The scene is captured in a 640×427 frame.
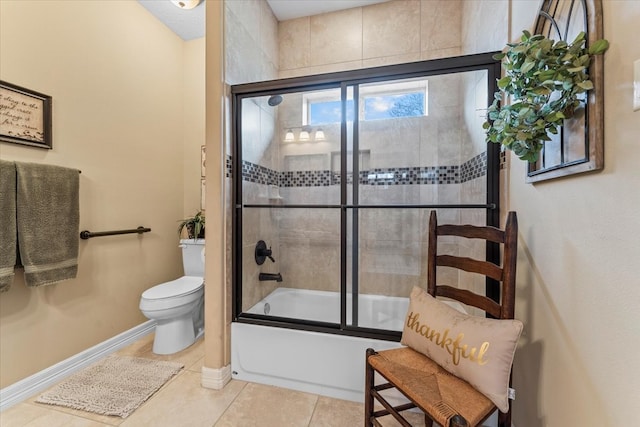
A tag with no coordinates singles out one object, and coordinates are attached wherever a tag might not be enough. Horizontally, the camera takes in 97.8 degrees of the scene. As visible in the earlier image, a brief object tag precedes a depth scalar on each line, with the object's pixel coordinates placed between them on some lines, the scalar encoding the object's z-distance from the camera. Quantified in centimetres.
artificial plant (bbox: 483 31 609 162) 81
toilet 202
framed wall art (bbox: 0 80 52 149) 157
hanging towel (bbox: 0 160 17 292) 151
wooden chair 96
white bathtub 163
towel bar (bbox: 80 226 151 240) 198
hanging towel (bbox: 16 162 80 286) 161
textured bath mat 157
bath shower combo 166
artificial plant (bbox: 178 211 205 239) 252
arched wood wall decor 78
